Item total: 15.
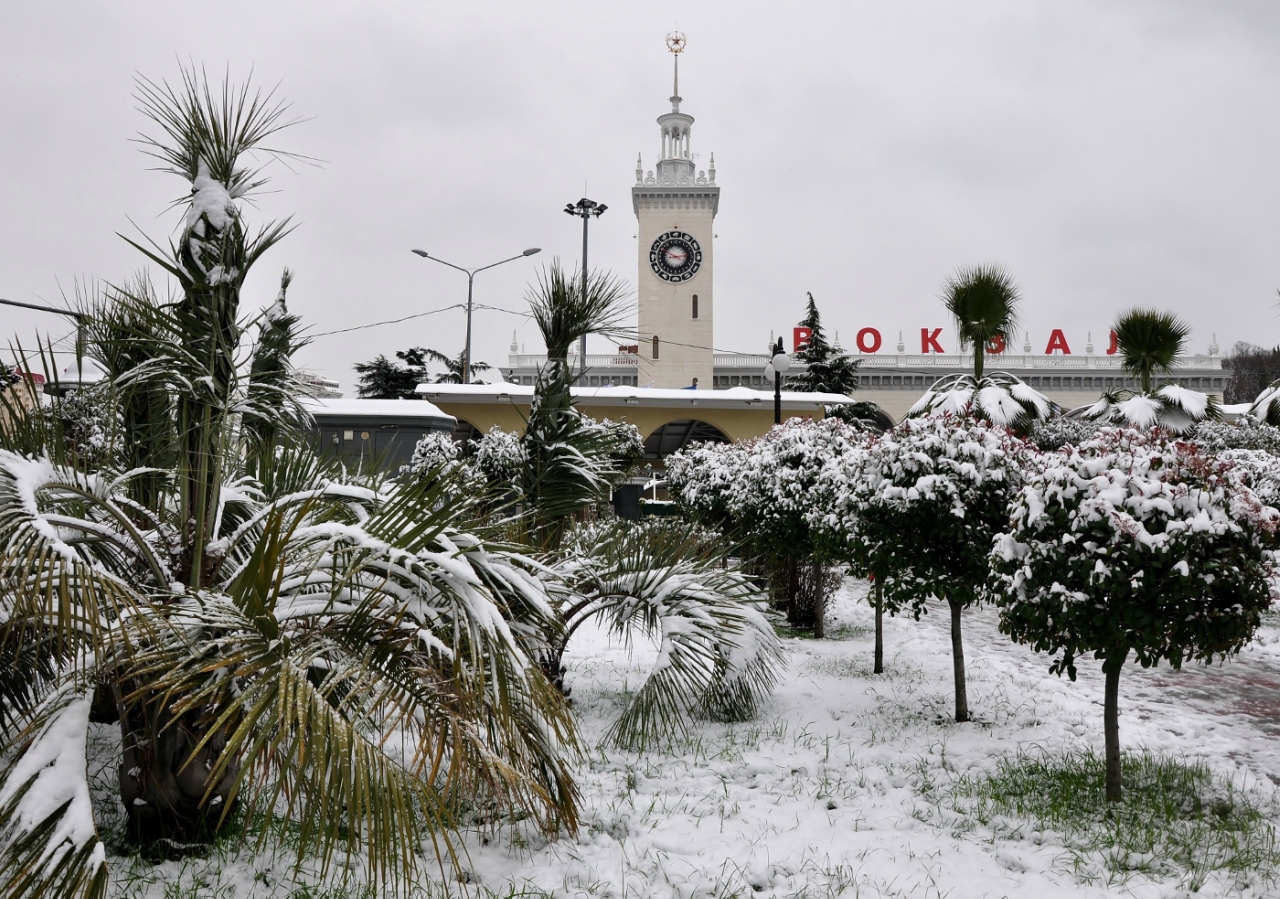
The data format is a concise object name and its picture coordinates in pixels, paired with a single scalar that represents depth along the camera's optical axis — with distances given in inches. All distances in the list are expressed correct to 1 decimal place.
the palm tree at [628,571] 210.7
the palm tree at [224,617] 105.3
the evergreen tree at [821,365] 1601.9
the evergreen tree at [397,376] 1908.6
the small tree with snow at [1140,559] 170.9
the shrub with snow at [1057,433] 1073.5
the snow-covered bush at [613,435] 290.0
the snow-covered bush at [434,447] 657.6
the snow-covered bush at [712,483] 463.9
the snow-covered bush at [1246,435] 829.8
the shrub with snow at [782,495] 394.3
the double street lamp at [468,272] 1074.8
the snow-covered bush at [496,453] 487.9
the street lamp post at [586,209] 1525.6
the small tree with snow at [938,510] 241.9
